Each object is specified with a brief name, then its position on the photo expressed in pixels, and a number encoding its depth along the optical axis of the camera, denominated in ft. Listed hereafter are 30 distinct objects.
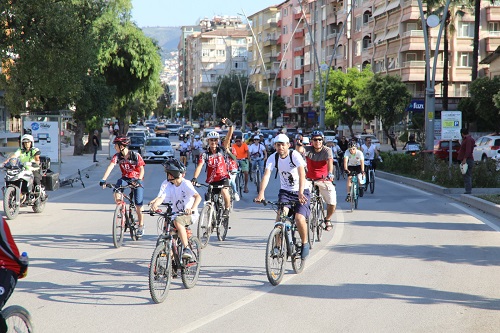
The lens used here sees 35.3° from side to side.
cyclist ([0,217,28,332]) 15.89
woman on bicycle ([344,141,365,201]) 60.70
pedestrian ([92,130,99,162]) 140.87
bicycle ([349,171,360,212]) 58.13
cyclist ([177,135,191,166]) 136.83
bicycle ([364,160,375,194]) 74.64
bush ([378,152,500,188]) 78.69
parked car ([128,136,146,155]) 170.68
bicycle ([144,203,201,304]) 26.47
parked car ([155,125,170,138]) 282.13
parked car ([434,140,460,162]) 129.97
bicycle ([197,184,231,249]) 40.40
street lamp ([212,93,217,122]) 389.80
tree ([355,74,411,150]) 186.91
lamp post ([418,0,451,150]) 95.90
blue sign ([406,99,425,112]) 129.09
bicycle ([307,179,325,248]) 41.47
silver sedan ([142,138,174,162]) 147.84
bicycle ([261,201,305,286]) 29.58
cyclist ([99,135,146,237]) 41.81
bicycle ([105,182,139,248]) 39.52
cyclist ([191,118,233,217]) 43.83
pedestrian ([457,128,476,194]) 68.69
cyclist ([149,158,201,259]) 29.99
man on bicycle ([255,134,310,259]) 32.09
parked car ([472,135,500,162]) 126.93
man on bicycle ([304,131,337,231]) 44.21
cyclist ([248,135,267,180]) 84.94
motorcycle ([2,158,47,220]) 53.42
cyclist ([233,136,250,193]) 73.36
